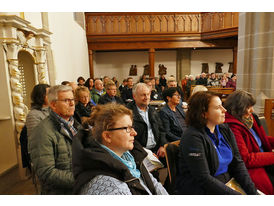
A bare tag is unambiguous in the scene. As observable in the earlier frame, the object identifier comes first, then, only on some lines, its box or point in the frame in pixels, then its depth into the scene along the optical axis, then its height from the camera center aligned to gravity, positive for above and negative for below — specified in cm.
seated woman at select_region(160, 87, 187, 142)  302 -67
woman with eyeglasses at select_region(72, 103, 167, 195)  109 -50
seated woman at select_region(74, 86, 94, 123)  353 -45
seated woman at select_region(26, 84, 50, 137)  259 -41
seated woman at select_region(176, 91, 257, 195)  170 -74
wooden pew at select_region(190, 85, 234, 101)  909 -83
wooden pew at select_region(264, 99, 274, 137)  403 -89
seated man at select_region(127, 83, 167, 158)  276 -69
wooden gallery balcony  1149 +254
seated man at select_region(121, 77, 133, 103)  682 -58
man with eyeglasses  168 -61
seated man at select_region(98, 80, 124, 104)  460 -44
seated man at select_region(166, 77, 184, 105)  490 -23
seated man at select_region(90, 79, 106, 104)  536 -40
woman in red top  207 -76
